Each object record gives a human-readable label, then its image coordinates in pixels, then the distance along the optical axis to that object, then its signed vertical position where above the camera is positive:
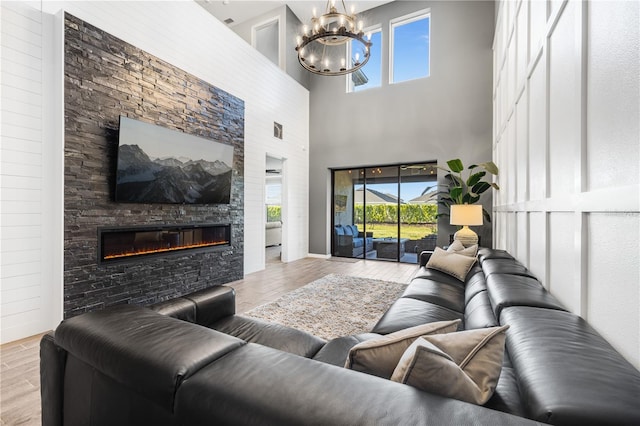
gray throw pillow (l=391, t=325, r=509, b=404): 0.78 -0.44
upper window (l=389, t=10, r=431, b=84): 6.35 +3.76
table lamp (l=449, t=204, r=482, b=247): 4.44 -0.05
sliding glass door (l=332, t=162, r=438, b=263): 6.43 +0.02
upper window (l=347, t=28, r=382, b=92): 6.68 +3.33
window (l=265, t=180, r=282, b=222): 11.48 +0.55
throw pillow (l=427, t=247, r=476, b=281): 3.04 -0.56
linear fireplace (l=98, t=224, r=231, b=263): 3.22 -0.38
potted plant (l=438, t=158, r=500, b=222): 5.03 +0.51
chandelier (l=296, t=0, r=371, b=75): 3.27 +2.07
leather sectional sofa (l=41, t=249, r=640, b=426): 0.67 -0.47
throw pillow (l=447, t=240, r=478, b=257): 3.40 -0.47
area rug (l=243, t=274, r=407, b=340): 2.91 -1.15
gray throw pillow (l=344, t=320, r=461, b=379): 1.00 -0.50
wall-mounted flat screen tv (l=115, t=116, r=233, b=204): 3.29 +0.60
